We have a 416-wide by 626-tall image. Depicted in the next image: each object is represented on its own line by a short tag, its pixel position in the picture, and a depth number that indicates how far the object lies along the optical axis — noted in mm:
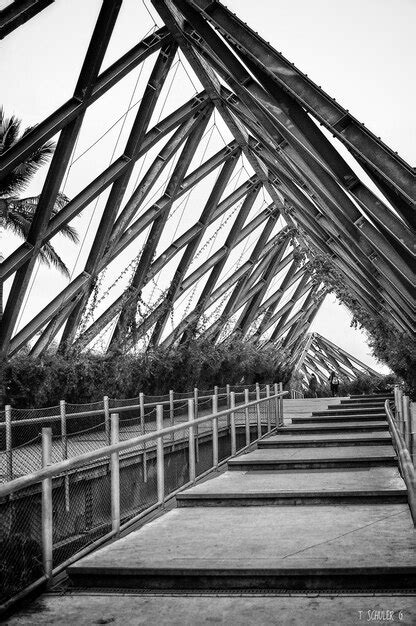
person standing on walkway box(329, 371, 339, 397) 47809
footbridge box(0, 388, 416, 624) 5168
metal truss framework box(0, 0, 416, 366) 11172
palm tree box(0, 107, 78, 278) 19984
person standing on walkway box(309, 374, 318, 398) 63422
